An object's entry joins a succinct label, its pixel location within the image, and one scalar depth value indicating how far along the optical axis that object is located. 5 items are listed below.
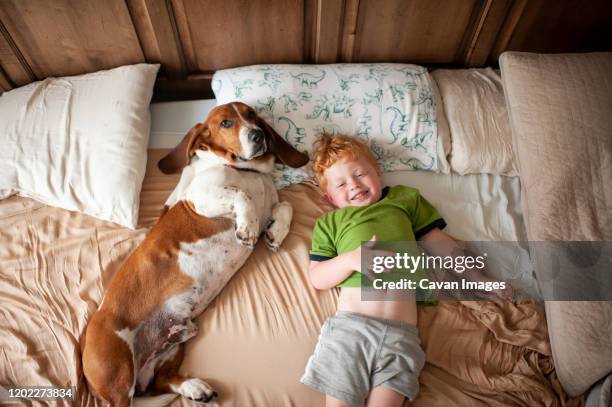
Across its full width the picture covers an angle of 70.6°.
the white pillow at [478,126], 1.97
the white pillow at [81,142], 1.84
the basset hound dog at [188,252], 1.50
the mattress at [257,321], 1.50
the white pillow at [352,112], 1.96
